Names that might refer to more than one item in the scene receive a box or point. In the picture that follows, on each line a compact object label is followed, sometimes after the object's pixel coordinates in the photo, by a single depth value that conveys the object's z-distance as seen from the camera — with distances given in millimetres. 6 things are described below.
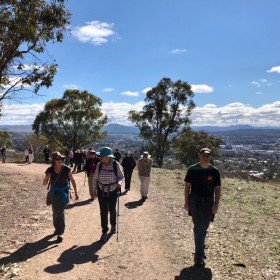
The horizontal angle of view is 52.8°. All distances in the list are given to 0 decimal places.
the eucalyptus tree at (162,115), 33778
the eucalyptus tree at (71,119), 31417
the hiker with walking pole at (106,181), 6610
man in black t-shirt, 5340
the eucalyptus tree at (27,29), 9465
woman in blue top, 6616
